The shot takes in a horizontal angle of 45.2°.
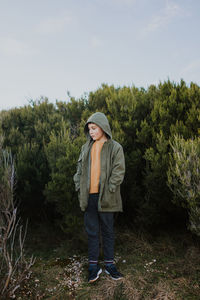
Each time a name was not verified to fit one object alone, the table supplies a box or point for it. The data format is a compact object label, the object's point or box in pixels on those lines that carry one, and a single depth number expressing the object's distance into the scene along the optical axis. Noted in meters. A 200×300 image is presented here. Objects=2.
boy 3.20
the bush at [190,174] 3.13
